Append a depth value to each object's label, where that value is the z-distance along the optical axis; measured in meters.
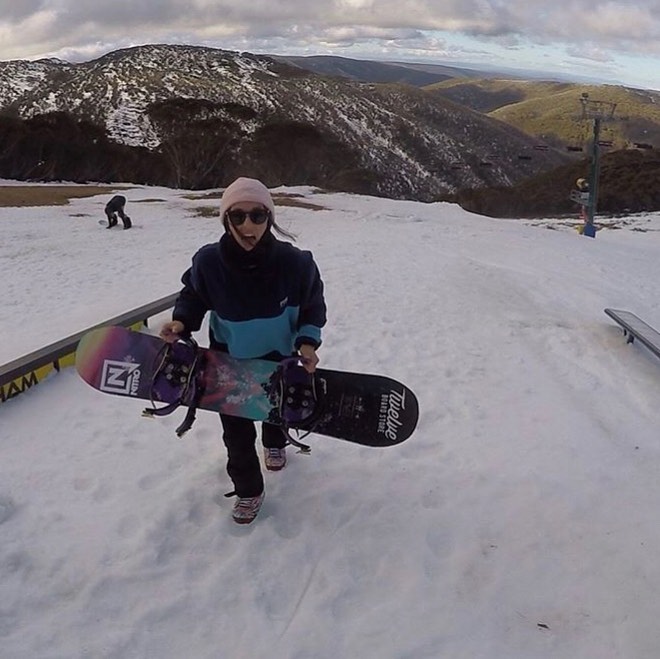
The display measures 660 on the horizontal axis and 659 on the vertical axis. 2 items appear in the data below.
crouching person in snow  17.36
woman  3.07
